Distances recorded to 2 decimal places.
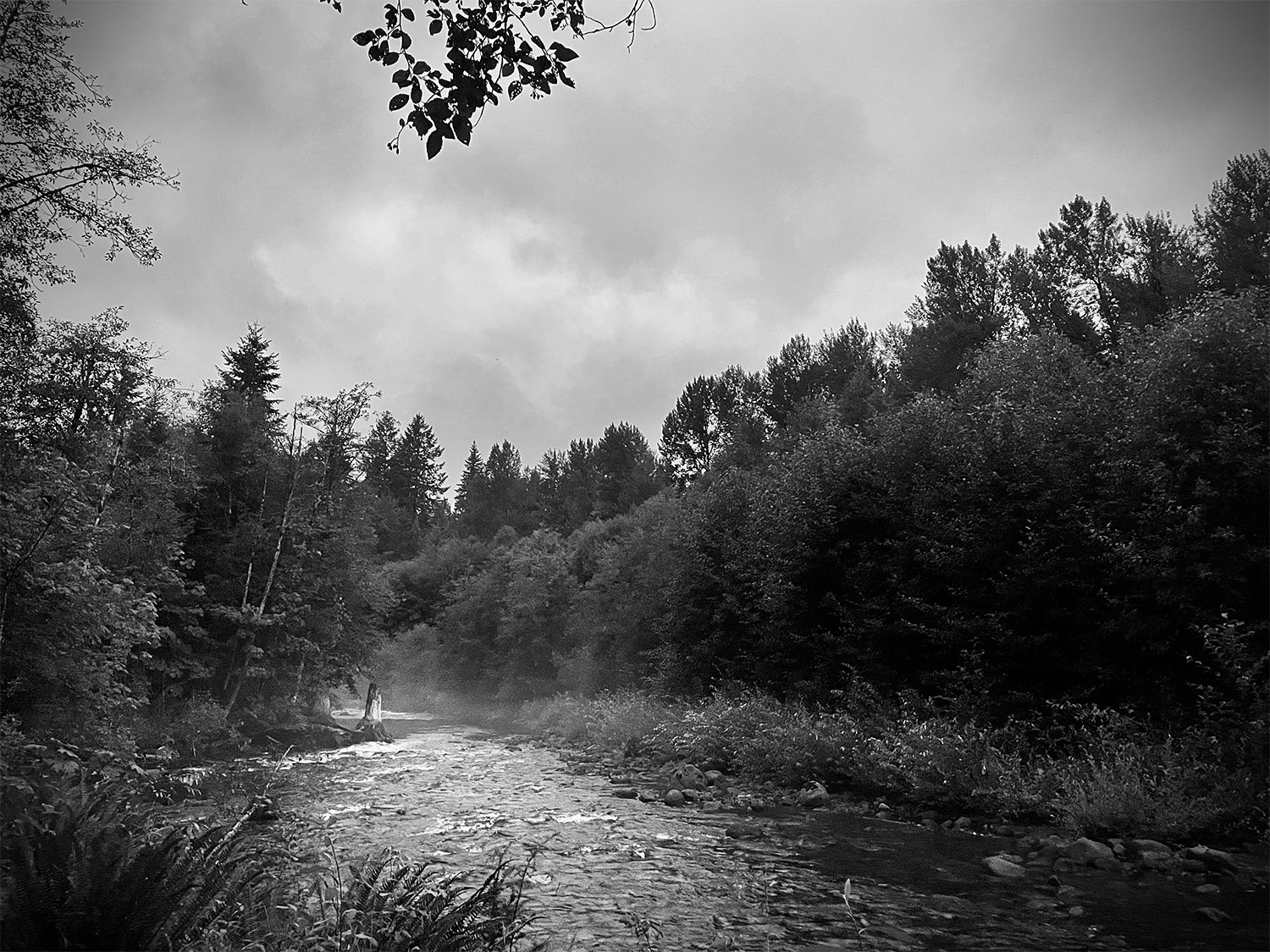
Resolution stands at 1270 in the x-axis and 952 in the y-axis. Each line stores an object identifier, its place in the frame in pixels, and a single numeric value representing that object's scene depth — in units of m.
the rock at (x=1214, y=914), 5.98
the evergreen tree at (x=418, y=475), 81.50
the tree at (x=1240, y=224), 25.73
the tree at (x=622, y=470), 60.03
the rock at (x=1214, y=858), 7.22
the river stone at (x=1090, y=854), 7.70
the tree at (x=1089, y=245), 35.34
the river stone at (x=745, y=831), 9.65
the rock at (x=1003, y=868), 7.49
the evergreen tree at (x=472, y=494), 78.75
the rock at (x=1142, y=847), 7.75
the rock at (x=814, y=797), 11.84
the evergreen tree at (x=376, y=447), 26.62
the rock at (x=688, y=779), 14.10
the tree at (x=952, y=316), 37.62
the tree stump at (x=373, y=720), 24.28
